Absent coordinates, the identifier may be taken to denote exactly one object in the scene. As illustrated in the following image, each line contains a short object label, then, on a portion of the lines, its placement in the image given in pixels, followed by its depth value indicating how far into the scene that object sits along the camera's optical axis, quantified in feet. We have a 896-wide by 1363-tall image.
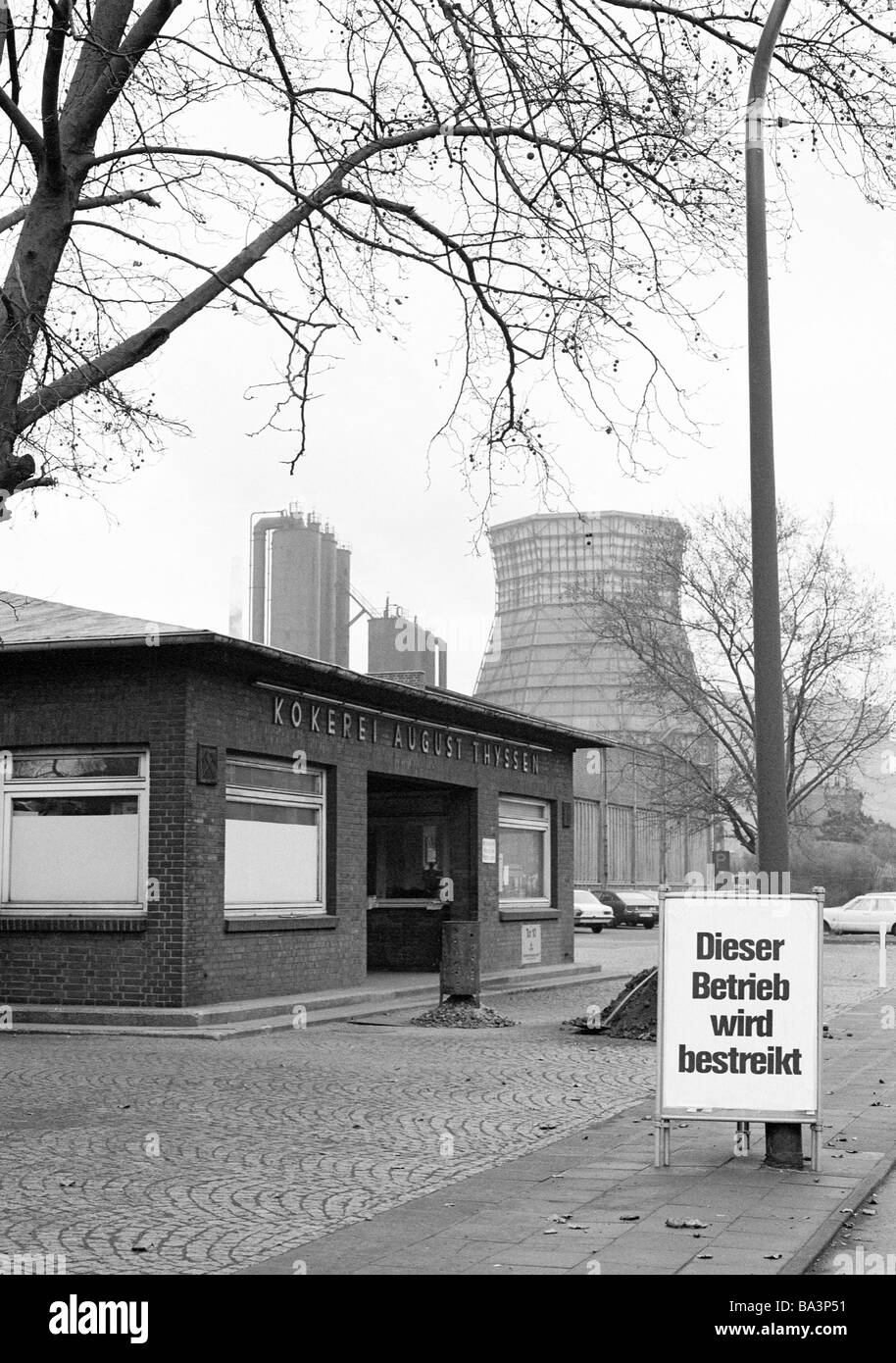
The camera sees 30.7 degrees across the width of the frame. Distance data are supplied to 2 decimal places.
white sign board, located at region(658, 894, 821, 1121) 28.17
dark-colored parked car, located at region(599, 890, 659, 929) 190.39
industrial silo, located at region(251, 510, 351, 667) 261.65
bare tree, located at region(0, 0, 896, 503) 30.71
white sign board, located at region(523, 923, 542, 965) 84.58
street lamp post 29.04
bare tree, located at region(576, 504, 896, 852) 148.05
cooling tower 150.61
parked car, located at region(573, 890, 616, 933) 177.37
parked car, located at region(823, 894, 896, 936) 154.71
